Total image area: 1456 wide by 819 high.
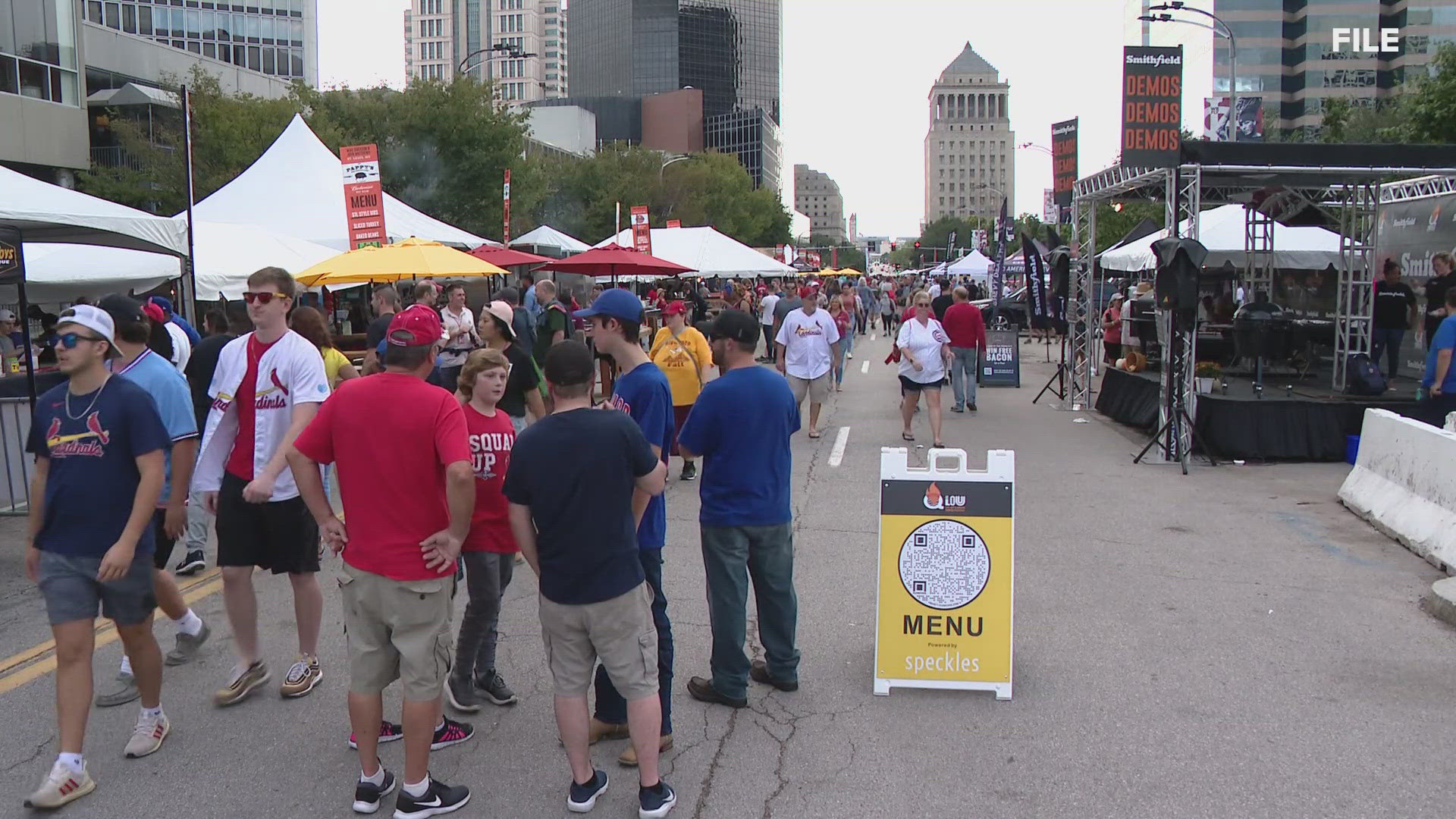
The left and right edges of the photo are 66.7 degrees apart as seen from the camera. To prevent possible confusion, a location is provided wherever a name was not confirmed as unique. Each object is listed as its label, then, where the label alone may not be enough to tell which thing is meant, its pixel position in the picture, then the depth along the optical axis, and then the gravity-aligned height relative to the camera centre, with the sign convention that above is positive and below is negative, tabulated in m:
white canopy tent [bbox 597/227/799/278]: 25.17 +1.53
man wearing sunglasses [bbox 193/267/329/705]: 4.91 -0.59
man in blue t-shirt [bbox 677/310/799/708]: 4.76 -0.73
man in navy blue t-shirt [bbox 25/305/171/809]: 4.05 -0.63
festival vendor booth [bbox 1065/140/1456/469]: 11.84 +0.17
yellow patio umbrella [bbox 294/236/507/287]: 11.12 +0.59
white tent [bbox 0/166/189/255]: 8.30 +0.83
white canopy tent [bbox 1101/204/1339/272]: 21.02 +1.35
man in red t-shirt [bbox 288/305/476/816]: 3.78 -0.68
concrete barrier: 7.82 -1.36
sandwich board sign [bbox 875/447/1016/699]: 5.14 -1.26
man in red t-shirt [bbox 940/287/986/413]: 14.88 -0.36
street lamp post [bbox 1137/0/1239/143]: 27.86 +6.87
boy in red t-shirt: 4.64 -0.76
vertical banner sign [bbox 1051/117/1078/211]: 18.31 +2.70
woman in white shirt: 12.52 -0.39
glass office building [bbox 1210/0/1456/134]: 95.75 +23.43
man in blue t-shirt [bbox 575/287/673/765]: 4.39 -0.38
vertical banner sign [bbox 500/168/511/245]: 20.91 +2.03
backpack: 12.73 -0.75
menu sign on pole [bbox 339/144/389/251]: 14.16 +1.56
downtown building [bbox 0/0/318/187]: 34.12 +8.84
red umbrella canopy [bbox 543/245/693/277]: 16.00 +0.81
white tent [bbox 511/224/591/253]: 26.94 +1.97
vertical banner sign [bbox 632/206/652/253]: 22.70 +1.73
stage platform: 11.92 -1.21
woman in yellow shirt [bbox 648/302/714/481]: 9.36 -0.33
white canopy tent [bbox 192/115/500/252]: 16.78 +1.93
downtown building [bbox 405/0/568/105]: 183.25 +47.97
